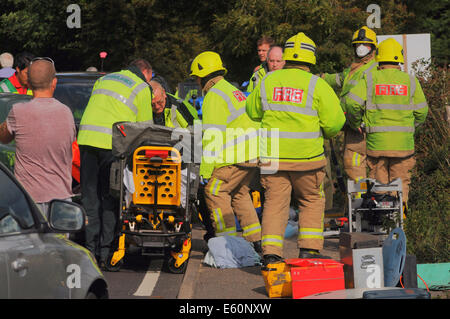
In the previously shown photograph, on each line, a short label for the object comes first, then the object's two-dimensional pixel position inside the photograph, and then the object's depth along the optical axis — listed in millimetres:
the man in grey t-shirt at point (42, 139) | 14836
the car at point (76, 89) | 25562
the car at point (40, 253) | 9156
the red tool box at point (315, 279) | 15609
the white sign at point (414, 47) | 28375
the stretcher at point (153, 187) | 19016
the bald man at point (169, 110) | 22100
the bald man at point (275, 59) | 23359
